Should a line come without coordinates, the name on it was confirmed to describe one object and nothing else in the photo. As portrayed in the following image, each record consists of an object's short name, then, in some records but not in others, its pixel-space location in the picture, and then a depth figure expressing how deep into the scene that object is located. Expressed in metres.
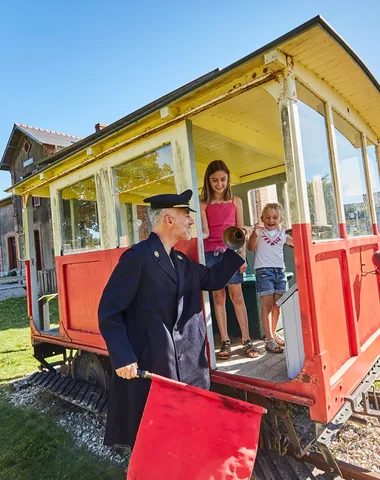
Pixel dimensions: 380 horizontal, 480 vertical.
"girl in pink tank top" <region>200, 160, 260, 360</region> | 3.45
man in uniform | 2.38
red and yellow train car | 2.48
